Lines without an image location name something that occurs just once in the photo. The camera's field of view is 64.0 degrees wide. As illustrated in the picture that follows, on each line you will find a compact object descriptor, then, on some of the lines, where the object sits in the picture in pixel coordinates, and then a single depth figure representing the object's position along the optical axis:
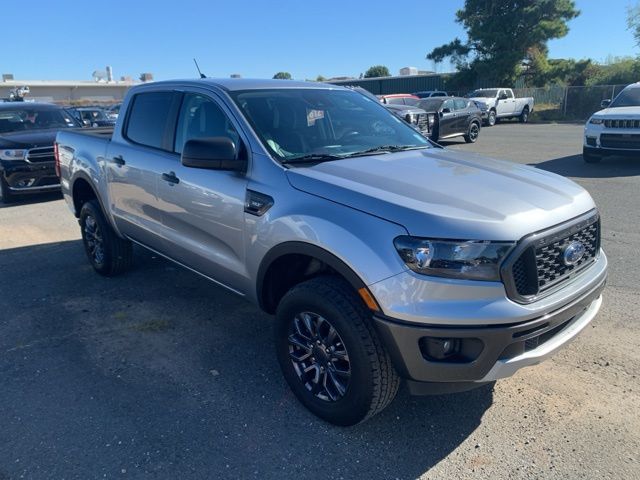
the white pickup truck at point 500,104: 27.22
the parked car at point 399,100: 22.08
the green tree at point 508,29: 34.81
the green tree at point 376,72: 79.38
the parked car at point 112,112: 20.20
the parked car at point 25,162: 9.29
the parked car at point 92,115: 18.25
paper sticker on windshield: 3.75
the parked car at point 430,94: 31.90
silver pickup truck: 2.42
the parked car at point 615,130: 10.46
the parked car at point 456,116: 17.62
